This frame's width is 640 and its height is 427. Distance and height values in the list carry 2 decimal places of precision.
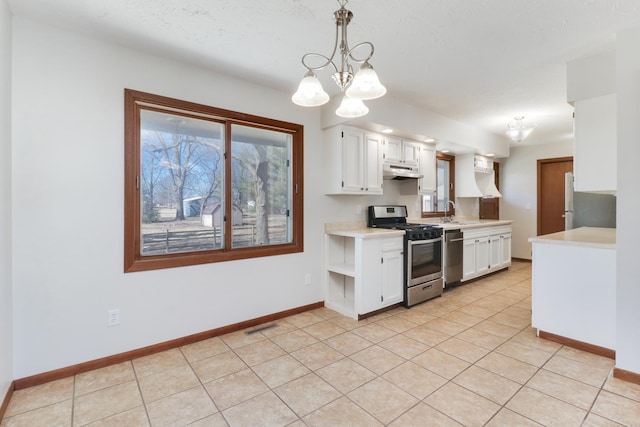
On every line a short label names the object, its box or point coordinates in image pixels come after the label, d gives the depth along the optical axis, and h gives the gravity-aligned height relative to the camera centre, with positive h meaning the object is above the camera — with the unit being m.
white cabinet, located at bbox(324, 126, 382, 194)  3.46 +0.60
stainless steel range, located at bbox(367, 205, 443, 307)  3.56 -0.53
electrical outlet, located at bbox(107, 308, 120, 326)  2.32 -0.81
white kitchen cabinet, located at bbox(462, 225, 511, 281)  4.50 -0.64
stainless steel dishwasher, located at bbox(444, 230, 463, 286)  4.14 -0.64
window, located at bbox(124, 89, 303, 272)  2.49 +0.27
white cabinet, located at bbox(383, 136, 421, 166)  3.94 +0.82
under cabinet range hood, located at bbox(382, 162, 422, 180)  3.92 +0.53
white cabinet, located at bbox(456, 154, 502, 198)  5.36 +0.62
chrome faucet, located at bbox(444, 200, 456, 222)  5.19 -0.08
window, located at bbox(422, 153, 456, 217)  5.27 +0.40
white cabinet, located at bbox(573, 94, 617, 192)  2.43 +0.55
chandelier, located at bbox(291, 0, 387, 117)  1.53 +0.69
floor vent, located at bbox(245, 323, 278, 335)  2.93 -1.17
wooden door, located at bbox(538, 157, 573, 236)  5.76 +0.35
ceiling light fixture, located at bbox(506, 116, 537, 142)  4.21 +1.15
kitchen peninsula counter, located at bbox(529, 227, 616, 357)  2.37 -0.68
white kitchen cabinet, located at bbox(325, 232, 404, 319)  3.21 -0.68
